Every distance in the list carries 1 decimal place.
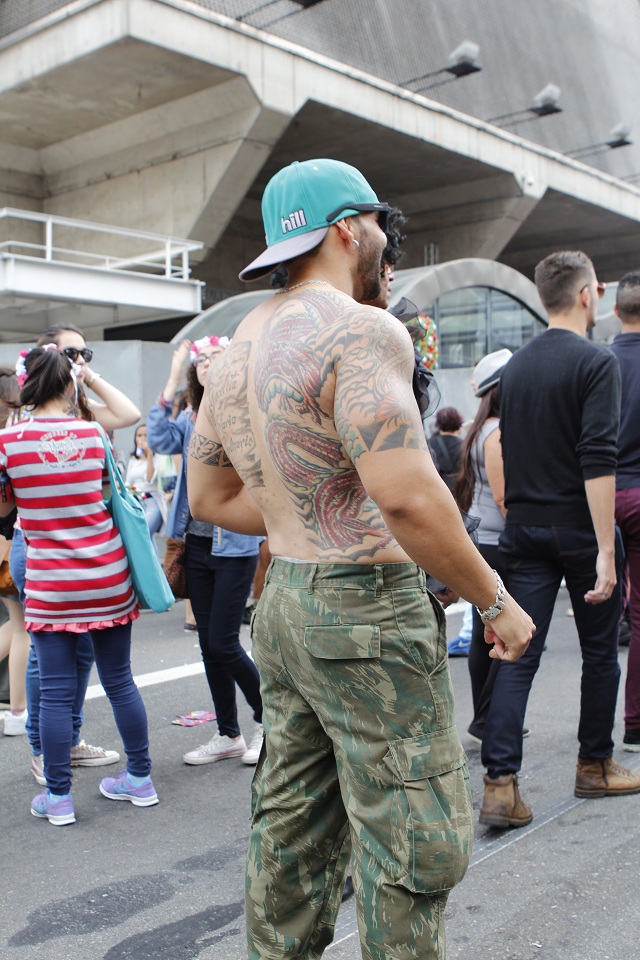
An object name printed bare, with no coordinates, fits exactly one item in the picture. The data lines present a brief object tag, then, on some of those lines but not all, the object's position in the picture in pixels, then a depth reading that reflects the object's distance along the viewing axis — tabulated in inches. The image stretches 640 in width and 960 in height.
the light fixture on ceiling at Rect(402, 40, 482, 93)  871.7
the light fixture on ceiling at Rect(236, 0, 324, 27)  741.8
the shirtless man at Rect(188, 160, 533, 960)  74.3
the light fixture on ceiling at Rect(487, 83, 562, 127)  1003.9
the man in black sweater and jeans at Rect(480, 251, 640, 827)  139.9
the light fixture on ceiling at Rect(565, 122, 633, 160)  1131.9
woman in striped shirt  149.0
